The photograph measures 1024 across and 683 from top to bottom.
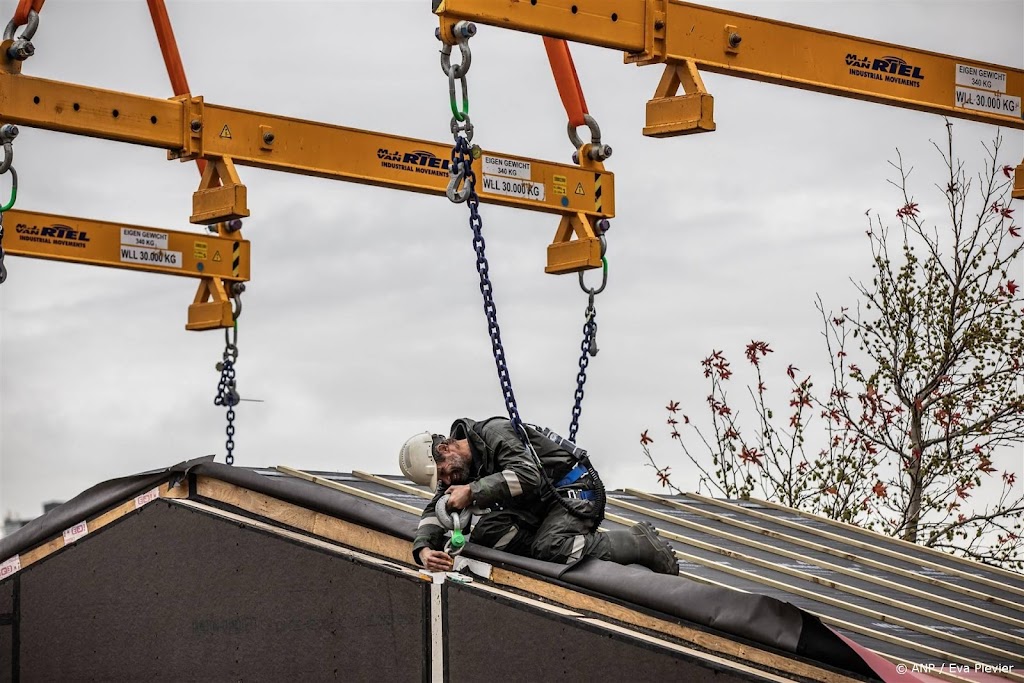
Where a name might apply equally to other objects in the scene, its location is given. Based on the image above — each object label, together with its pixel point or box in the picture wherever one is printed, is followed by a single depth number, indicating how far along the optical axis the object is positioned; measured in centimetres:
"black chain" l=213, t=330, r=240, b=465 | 2353
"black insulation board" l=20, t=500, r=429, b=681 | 1501
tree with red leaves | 2837
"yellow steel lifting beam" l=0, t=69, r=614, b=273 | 2220
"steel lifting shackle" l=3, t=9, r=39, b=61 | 1954
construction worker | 1468
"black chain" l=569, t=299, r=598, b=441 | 1714
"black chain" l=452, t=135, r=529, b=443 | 1457
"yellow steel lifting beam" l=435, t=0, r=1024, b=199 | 1668
